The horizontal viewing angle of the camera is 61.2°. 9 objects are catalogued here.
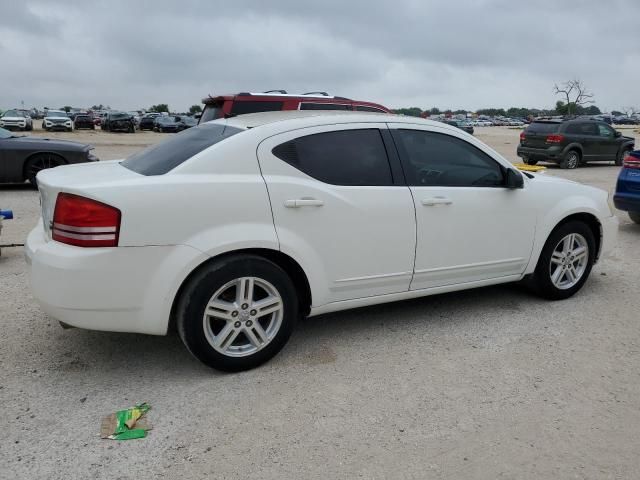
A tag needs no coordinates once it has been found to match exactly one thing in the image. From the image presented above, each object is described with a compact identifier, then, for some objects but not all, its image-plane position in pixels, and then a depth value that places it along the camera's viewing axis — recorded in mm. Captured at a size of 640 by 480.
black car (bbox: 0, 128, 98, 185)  9875
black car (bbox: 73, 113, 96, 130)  39500
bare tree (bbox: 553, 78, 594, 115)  69438
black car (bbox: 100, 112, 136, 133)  37062
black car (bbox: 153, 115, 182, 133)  39531
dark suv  16953
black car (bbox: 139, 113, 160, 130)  41906
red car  8438
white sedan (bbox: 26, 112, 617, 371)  2938
